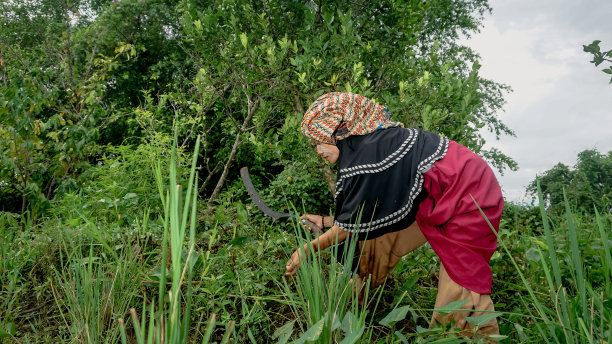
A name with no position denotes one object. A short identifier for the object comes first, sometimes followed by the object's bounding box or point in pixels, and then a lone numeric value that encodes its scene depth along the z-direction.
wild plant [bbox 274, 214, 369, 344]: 1.20
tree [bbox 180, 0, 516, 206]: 3.30
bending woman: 2.00
